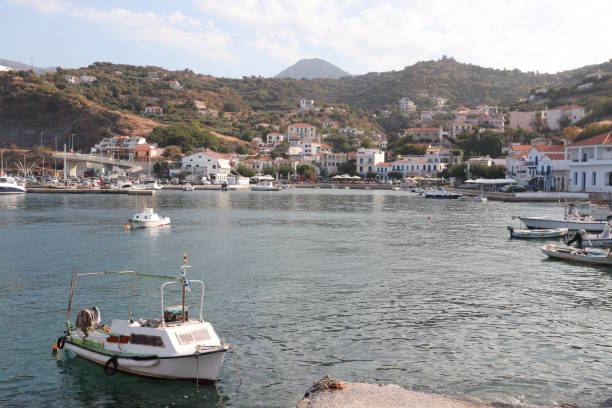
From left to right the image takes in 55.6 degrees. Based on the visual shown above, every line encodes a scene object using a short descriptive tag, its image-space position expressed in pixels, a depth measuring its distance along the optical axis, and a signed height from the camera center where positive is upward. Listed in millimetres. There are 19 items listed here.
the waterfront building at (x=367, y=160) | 147625 +5803
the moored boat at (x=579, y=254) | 31422 -3792
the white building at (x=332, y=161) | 157125 +5763
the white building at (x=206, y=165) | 139250 +3525
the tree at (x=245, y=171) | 144875 +2381
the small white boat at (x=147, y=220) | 50094 -3598
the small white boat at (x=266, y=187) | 125375 -1276
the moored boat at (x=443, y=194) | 99188 -1755
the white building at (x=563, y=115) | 139500 +17397
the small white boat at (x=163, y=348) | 14500 -4352
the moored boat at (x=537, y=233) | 43781 -3600
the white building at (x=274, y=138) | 177088 +13176
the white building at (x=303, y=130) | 184750 +16462
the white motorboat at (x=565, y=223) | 44781 -2932
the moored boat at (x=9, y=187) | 100688 -1855
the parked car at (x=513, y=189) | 93750 -580
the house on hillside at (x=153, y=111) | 196125 +23050
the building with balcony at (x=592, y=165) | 76000 +2915
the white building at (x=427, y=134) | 160500 +14002
